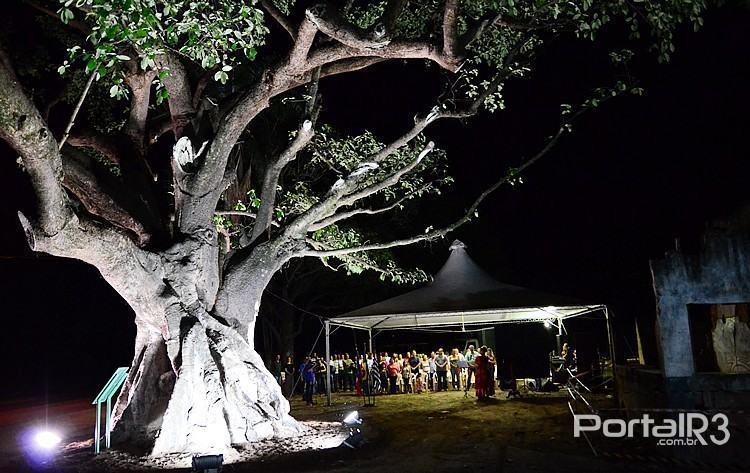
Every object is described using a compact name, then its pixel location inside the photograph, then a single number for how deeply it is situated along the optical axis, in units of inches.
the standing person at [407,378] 714.2
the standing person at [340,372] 791.1
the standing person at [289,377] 757.0
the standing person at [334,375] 794.1
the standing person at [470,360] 655.8
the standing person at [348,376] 777.6
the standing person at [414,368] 713.6
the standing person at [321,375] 735.7
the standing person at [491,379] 582.6
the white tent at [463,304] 516.8
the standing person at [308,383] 634.2
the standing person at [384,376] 716.8
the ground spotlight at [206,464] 251.6
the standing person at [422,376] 718.5
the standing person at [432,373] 725.6
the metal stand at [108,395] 327.9
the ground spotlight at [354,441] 325.1
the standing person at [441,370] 718.5
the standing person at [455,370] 728.1
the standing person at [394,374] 701.9
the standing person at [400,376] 716.4
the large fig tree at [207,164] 270.4
